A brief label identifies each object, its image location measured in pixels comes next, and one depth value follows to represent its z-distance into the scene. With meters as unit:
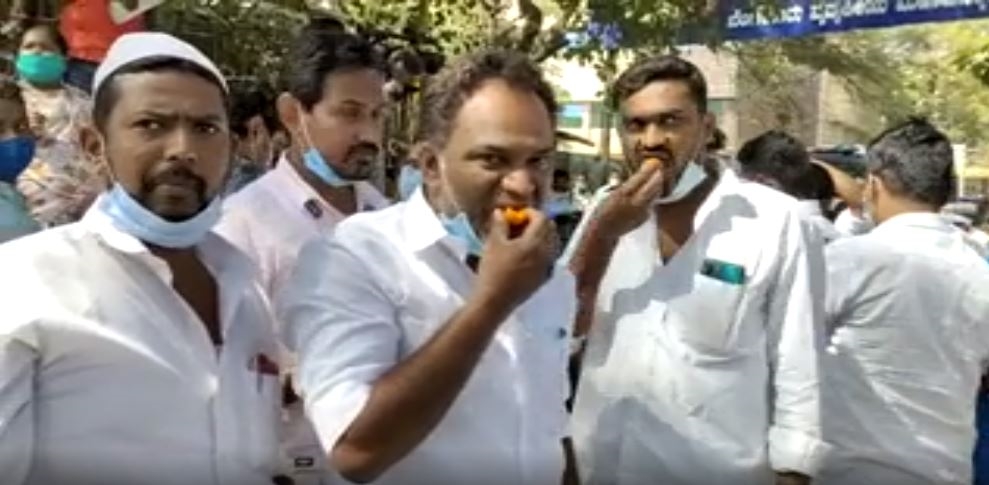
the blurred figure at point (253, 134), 4.90
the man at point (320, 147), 3.15
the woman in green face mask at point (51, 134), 3.72
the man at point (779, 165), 4.98
